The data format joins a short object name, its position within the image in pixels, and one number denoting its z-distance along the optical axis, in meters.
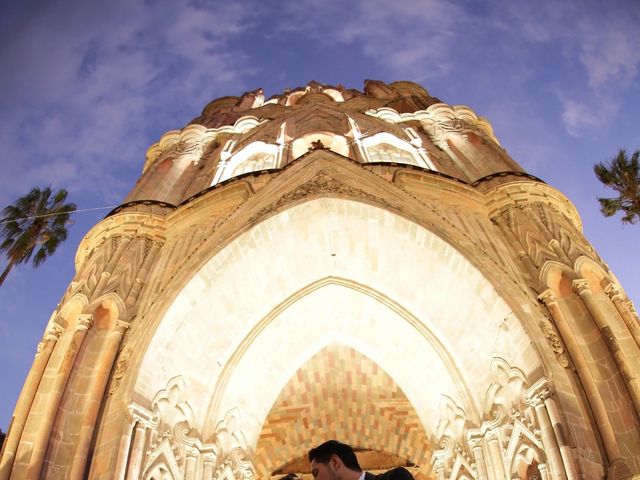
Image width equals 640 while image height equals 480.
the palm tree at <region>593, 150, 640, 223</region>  15.02
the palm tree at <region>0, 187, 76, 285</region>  16.27
